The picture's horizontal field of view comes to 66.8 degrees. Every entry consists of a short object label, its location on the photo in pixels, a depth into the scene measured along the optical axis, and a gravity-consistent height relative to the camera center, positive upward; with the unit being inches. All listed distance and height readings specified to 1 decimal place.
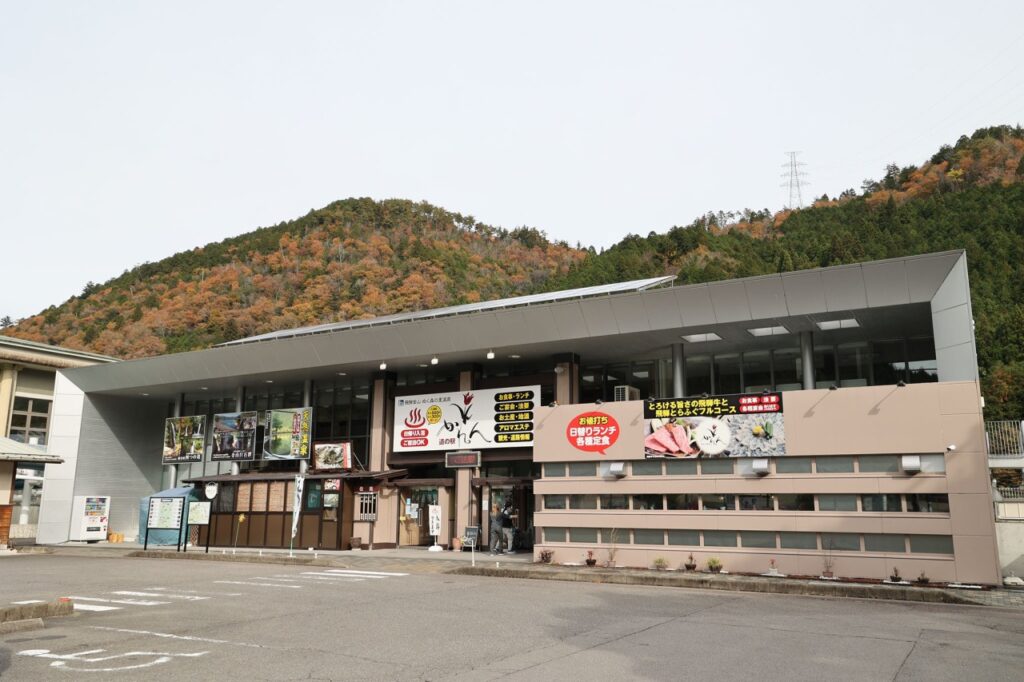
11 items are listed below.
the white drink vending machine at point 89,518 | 1464.1 -52.1
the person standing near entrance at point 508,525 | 1107.3 -47.9
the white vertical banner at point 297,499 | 1064.8 -11.3
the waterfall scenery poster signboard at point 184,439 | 1536.7 +100.3
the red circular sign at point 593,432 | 937.5 +71.9
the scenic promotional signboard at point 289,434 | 1355.8 +98.0
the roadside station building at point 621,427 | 773.9 +83.8
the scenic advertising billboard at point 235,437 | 1440.7 +99.6
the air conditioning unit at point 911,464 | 749.9 +27.5
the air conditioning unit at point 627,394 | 1029.7 +131.6
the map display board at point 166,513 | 1293.1 -37.4
